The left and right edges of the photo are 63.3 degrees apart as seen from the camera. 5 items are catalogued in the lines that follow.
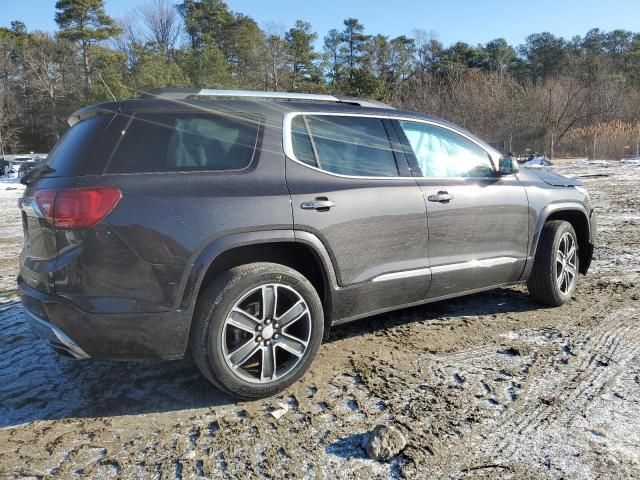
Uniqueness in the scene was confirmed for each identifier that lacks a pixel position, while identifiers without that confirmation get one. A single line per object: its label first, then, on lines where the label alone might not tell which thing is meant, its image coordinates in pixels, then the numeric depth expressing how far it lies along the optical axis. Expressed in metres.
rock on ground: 2.51
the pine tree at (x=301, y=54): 50.99
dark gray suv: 2.74
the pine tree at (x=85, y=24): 42.72
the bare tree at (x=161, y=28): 44.09
